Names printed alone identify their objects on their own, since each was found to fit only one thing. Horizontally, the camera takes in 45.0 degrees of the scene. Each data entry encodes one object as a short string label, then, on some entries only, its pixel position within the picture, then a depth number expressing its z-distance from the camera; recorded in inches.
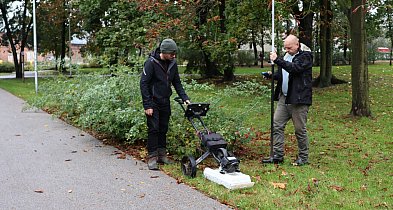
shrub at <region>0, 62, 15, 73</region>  2214.6
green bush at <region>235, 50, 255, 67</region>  1677.9
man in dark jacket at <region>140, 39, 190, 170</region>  273.3
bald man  265.7
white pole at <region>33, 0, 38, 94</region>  830.5
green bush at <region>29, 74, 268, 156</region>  302.8
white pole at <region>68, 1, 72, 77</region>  1114.1
